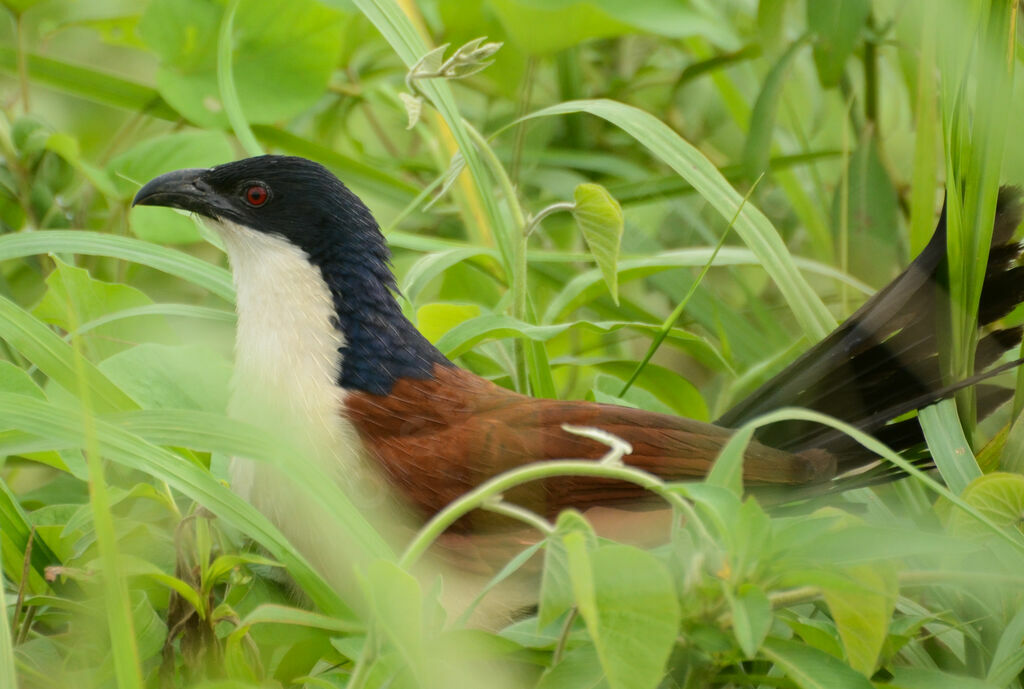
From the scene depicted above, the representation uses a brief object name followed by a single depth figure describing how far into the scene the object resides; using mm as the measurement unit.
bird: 5813
